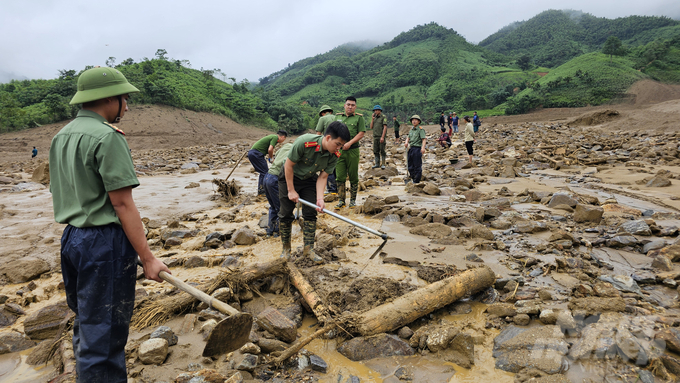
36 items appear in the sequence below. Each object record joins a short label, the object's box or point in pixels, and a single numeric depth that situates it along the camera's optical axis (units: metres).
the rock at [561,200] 5.76
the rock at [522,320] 2.73
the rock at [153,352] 2.33
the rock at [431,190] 7.61
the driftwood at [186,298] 2.87
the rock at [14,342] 2.63
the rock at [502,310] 2.86
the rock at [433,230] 4.88
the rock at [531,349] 2.28
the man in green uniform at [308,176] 3.69
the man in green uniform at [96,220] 1.66
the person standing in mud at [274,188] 4.88
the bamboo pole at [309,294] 2.85
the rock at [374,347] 2.52
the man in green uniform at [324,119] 6.41
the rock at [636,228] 4.25
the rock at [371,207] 6.24
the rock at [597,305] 2.68
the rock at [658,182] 6.93
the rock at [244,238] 5.12
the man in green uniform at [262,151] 6.56
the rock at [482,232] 4.64
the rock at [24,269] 3.92
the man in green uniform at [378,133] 9.52
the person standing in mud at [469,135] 12.01
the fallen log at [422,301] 2.67
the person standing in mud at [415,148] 8.27
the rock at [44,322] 2.79
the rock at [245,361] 2.31
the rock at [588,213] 4.89
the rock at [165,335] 2.57
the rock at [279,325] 2.66
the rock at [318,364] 2.39
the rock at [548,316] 2.66
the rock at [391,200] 6.74
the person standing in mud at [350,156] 6.65
